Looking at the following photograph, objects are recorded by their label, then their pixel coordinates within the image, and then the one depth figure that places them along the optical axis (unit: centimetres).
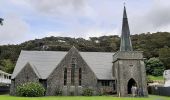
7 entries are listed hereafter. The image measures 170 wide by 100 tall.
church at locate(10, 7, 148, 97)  5234
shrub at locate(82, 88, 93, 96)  5234
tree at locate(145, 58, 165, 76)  9519
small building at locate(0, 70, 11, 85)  7892
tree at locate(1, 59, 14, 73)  9269
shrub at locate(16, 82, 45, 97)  4822
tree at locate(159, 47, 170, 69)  10038
